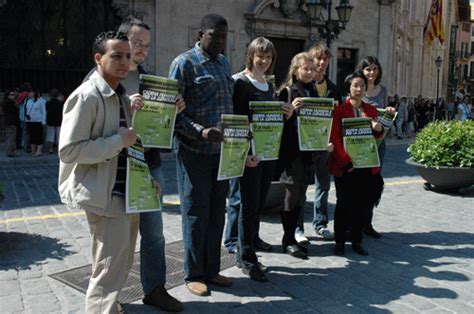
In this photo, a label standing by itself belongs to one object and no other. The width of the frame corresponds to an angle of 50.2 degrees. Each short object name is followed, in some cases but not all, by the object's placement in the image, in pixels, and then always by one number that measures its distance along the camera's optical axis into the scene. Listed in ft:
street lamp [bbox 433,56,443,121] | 120.26
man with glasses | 11.93
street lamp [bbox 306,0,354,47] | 50.39
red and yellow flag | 112.27
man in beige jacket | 9.91
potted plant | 29.07
